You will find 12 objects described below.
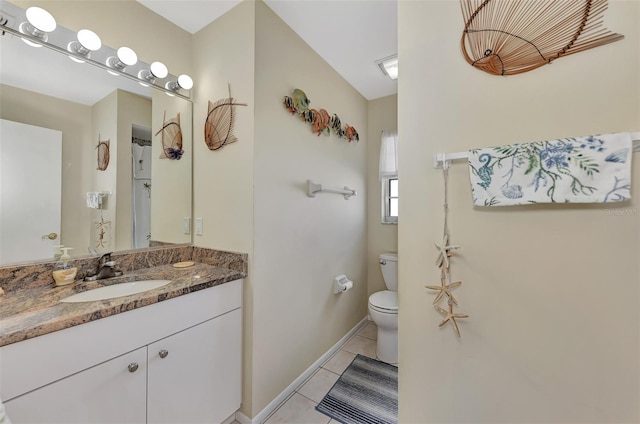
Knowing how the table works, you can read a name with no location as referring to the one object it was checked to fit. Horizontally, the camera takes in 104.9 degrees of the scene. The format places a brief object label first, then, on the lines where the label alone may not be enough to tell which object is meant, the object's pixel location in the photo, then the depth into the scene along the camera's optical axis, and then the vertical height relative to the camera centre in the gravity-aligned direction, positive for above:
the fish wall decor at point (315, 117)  1.66 +0.72
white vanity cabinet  0.77 -0.61
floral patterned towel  0.68 +0.13
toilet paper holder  2.11 -0.64
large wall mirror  1.11 +0.27
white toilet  1.93 -0.88
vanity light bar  1.08 +0.78
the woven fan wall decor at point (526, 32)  0.74 +0.59
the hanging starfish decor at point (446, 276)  0.92 -0.24
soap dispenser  1.14 -0.30
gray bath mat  1.48 -1.23
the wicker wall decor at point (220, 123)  1.49 +0.54
